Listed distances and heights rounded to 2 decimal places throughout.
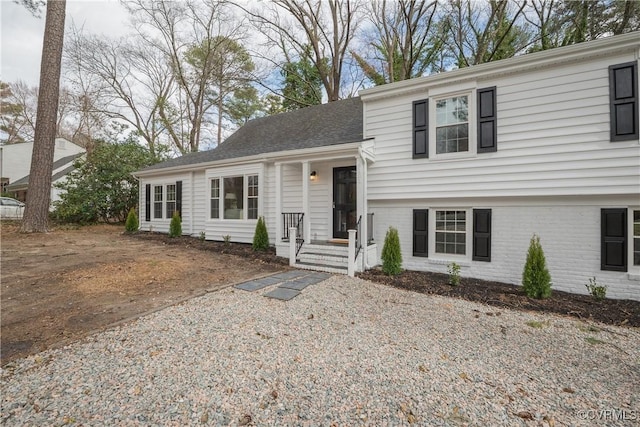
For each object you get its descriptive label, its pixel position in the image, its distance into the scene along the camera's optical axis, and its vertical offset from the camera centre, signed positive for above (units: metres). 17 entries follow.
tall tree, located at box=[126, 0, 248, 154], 16.33 +11.05
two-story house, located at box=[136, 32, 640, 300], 4.73 +0.96
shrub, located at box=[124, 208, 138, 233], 10.91 -0.43
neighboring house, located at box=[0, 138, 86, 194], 22.75 +4.42
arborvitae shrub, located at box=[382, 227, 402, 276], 5.91 -0.90
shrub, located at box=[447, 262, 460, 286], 5.27 -1.21
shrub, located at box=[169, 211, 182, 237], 9.70 -0.51
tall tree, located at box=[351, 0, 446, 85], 12.79 +9.25
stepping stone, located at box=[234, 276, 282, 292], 4.68 -1.29
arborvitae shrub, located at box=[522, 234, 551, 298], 4.73 -1.06
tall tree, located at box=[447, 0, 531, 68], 11.84 +8.84
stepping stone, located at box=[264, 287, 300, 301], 4.27 -1.32
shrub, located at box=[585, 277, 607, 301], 4.66 -1.30
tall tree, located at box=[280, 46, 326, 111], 15.91 +8.20
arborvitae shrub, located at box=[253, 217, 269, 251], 7.65 -0.68
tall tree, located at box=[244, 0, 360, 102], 13.76 +9.93
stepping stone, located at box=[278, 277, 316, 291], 4.79 -1.30
